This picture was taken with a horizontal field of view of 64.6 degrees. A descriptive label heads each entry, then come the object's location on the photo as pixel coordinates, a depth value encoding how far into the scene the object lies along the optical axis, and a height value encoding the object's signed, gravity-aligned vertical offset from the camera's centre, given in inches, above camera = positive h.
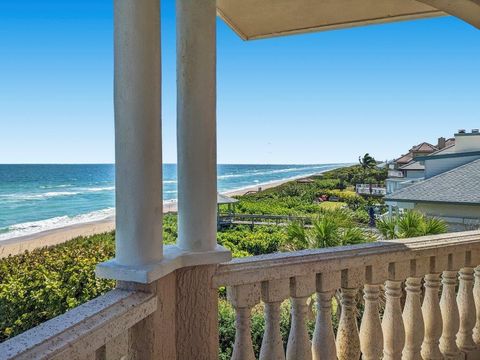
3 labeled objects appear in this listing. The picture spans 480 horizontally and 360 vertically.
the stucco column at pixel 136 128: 45.6 +4.9
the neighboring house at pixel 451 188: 312.7 -20.8
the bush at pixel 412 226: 198.7 -32.8
